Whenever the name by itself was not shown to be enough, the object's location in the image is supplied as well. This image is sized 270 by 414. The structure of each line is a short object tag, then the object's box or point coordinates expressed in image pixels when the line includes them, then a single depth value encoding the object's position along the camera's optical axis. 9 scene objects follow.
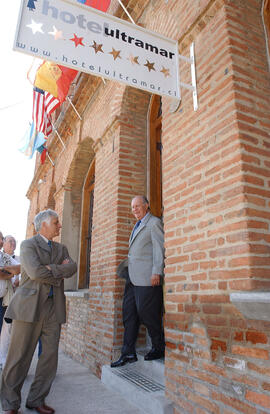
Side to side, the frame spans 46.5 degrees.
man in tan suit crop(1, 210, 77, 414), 2.89
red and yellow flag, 6.30
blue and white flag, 9.96
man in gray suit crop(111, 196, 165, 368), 3.42
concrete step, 2.81
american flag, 7.73
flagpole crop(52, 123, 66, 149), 8.25
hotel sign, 2.54
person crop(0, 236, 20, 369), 4.29
